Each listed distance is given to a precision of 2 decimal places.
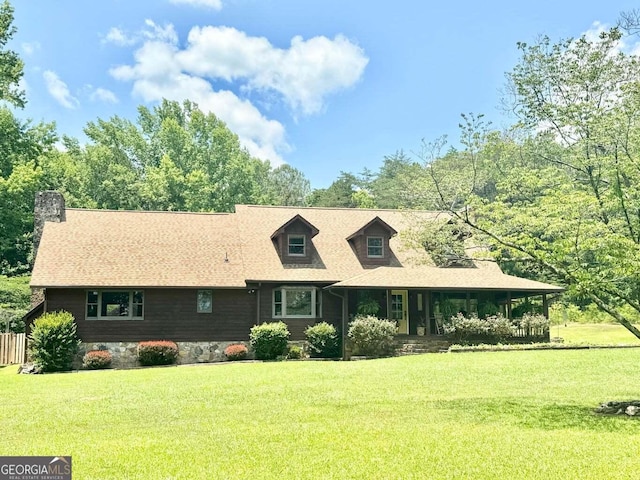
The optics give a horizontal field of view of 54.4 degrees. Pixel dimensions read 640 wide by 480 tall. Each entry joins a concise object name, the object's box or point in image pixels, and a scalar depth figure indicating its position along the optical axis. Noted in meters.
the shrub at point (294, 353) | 25.12
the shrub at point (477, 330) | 25.45
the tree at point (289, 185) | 77.06
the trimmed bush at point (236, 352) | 24.70
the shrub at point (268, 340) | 24.62
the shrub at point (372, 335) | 24.20
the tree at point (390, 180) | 64.00
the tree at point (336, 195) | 63.12
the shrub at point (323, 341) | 25.27
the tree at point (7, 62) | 39.78
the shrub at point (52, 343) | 22.70
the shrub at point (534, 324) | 26.33
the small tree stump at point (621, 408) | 11.46
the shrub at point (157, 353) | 23.89
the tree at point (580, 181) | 11.55
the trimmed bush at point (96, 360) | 23.42
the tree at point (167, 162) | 46.12
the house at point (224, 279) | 24.86
